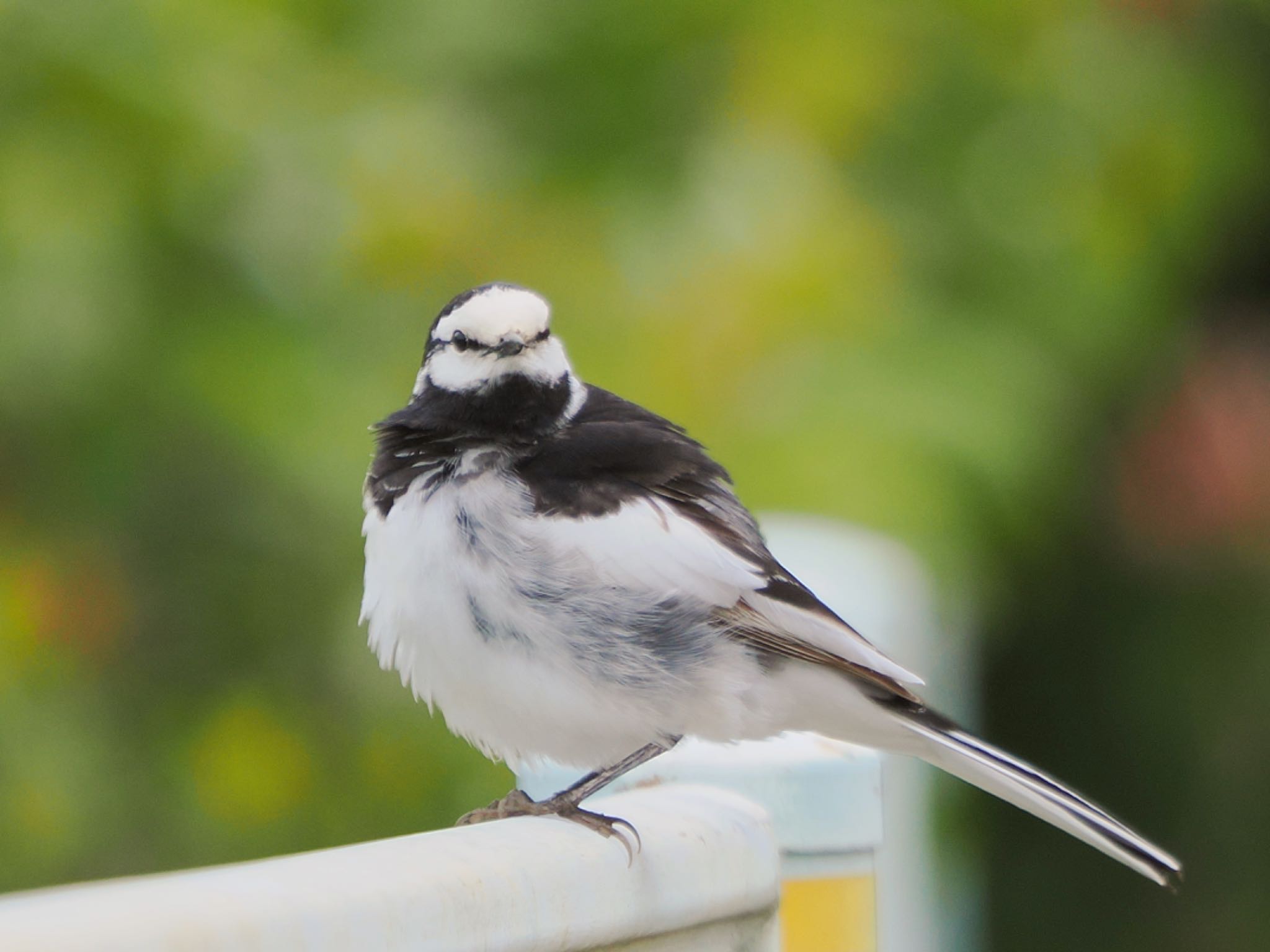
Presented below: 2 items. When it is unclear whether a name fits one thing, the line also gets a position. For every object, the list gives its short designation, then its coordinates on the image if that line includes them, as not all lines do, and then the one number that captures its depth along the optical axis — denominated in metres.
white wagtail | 4.43
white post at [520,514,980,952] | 4.37
